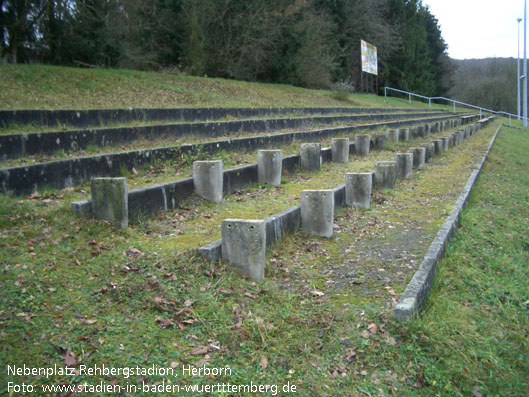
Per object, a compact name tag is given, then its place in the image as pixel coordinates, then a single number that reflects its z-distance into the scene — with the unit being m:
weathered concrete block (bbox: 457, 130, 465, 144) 18.01
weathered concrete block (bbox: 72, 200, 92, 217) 4.64
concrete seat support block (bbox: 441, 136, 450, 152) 14.55
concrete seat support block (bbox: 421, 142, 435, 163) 12.47
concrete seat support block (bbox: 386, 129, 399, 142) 14.38
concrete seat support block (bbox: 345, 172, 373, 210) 6.94
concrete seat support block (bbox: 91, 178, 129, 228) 4.72
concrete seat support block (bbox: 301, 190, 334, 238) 5.59
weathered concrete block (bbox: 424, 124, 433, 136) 17.96
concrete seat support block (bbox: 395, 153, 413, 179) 9.74
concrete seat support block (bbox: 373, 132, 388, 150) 13.51
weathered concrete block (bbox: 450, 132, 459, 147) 16.58
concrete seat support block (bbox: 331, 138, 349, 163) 10.66
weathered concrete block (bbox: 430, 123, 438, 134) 19.43
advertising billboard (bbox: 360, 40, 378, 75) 35.50
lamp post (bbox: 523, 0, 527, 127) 32.67
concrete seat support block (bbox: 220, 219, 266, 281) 4.21
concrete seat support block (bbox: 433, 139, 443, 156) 13.32
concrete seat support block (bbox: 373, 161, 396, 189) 8.18
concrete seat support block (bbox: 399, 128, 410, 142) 15.54
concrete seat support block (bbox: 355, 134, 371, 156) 12.15
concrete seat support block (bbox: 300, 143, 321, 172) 9.25
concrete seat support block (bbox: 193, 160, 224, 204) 6.32
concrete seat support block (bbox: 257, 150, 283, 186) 7.70
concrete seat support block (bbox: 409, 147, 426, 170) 11.05
